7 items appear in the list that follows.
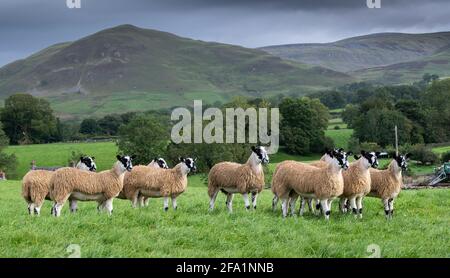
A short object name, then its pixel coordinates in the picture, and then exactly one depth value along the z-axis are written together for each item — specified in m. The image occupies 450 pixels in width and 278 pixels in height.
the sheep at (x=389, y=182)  17.73
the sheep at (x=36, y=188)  17.14
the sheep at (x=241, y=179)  18.52
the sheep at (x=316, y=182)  16.38
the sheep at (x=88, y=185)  16.44
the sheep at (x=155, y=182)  18.69
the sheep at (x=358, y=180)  17.20
